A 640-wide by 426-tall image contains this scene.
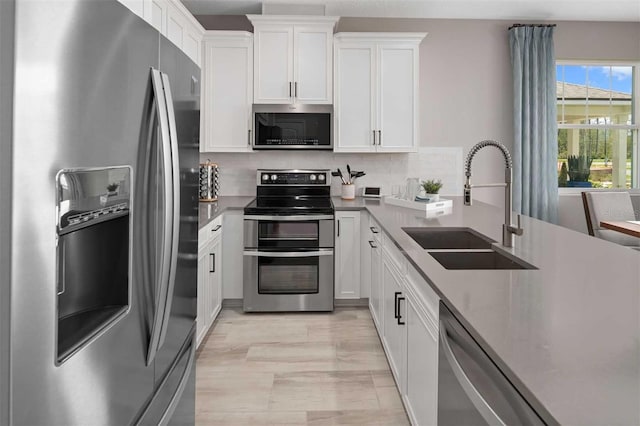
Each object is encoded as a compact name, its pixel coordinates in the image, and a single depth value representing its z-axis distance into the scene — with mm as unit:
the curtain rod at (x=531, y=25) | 5004
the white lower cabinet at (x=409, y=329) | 1772
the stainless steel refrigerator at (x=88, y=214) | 700
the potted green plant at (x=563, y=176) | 5375
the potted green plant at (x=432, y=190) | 3721
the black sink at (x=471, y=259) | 2180
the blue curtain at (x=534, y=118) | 4988
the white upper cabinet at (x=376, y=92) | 4539
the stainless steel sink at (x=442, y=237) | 2771
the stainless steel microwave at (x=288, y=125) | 4547
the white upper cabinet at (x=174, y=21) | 2490
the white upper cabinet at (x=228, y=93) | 4516
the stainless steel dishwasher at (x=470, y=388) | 967
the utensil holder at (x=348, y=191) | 4688
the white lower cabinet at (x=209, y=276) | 3240
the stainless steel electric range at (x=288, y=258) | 4098
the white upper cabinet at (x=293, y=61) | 4480
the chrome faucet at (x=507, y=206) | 2180
